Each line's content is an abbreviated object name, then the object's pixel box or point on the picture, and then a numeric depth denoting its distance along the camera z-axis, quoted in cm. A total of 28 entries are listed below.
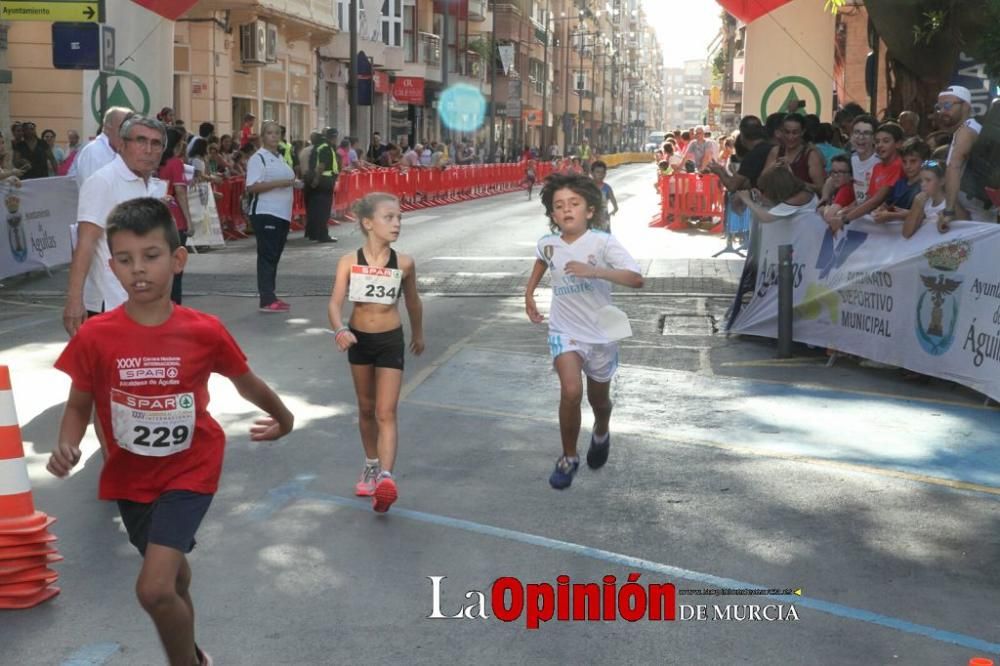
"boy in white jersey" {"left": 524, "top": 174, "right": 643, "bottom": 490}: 713
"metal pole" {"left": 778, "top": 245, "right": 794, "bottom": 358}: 1205
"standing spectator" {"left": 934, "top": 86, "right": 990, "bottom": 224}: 1077
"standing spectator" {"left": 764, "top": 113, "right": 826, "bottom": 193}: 1356
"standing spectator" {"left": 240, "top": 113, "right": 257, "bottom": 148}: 2670
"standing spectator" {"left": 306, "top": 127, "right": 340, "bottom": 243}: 2351
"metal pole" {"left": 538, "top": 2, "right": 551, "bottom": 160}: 8750
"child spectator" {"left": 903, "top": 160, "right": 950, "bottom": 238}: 1083
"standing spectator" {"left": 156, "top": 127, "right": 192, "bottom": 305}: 902
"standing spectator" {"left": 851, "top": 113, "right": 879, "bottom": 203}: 1249
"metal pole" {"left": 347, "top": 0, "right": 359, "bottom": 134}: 3634
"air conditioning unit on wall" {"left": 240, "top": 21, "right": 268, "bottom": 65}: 3750
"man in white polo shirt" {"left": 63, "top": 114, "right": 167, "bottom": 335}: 723
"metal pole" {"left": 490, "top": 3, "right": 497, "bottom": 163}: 6322
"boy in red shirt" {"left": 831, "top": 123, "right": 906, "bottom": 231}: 1158
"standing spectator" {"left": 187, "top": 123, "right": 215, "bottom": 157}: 2478
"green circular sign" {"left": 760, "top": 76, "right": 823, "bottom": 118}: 1733
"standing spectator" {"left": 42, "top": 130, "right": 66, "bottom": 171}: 2337
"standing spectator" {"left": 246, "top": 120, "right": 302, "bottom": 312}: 1435
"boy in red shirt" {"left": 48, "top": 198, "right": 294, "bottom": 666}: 426
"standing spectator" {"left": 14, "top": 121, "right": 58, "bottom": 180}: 2248
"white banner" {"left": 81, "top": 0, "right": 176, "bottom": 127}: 1669
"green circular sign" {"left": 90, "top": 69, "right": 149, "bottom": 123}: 1662
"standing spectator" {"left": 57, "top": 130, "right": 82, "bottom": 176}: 2164
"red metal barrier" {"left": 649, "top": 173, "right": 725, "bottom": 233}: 2800
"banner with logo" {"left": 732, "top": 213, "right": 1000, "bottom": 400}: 997
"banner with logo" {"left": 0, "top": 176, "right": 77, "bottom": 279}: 1695
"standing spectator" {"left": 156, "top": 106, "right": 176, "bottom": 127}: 1945
